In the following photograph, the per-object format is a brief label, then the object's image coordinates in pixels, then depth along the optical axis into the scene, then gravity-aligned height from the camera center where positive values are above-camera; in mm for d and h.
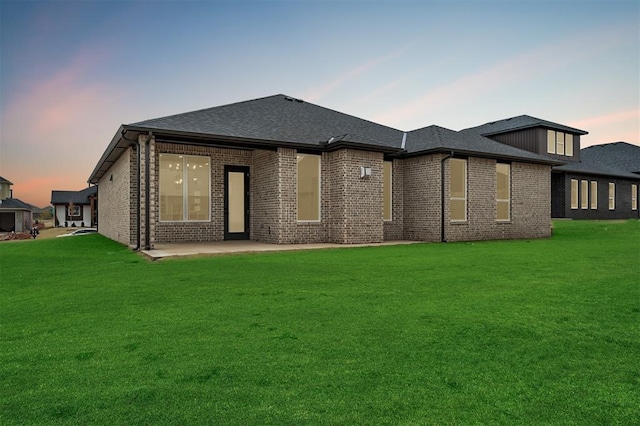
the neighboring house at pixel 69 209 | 48406 +637
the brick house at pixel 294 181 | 11633 +1085
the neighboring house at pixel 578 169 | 22500 +3129
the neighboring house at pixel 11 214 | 43594 +37
